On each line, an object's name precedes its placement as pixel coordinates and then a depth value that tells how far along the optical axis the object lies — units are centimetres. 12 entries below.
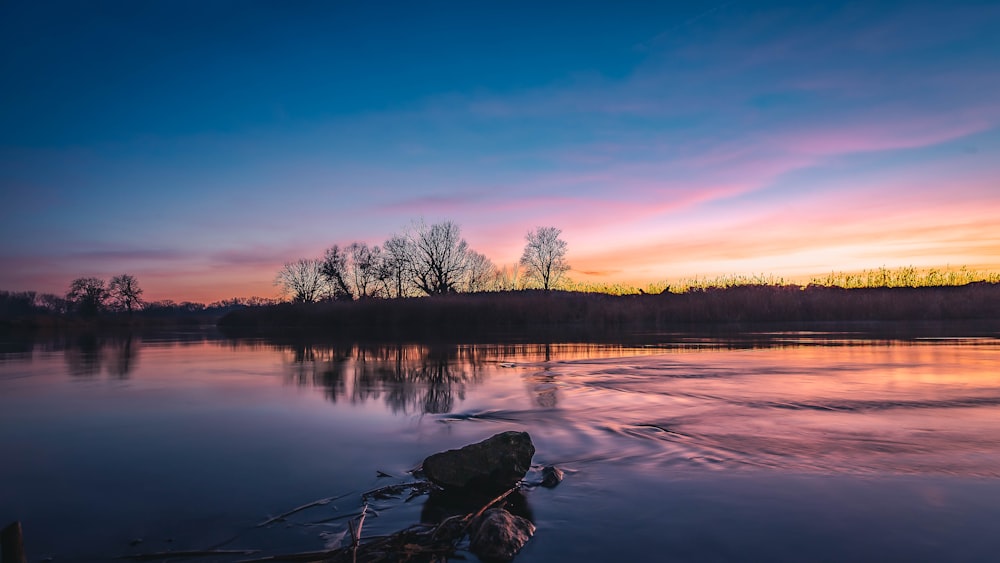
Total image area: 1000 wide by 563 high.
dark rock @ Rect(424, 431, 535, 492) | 477
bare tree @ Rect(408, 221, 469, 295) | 6162
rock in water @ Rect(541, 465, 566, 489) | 504
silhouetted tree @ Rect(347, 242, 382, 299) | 7288
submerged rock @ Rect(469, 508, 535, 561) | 363
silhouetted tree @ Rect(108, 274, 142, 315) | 7025
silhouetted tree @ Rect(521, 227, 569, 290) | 6462
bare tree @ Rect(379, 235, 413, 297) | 6253
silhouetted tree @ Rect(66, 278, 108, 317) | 6222
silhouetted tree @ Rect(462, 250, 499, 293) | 6725
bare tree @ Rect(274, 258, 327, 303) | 8188
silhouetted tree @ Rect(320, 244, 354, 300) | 7219
